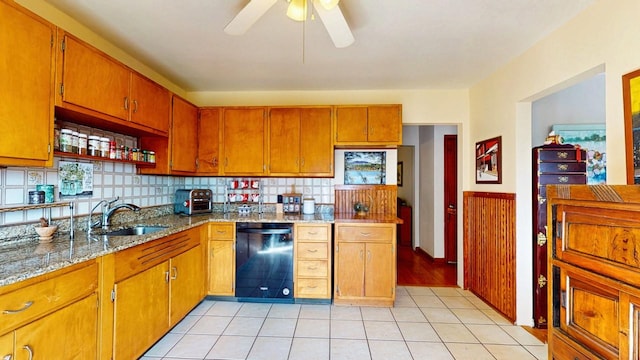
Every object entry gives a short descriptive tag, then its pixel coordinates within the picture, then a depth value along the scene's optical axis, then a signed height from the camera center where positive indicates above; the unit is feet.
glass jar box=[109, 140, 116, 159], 7.61 +0.93
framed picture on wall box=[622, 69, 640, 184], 4.85 +1.12
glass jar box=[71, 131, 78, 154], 6.41 +0.95
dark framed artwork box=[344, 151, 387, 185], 11.88 +0.79
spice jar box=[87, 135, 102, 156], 7.00 +0.95
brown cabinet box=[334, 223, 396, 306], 9.61 -2.62
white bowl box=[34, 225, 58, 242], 6.01 -1.03
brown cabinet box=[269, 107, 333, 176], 10.69 +1.65
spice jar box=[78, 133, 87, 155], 6.62 +0.95
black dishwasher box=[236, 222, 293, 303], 9.80 -2.56
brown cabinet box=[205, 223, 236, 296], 9.96 -2.73
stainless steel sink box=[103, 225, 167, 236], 8.05 -1.32
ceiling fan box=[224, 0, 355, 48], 4.81 +3.02
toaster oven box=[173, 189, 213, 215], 10.82 -0.65
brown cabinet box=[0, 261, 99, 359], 3.91 -2.04
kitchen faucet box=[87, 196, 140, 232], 7.59 -0.72
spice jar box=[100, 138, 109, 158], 7.34 +0.96
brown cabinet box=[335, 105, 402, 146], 10.50 +2.26
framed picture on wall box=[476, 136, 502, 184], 9.36 +0.90
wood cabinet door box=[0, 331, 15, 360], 3.78 -2.19
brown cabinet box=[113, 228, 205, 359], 5.91 -2.58
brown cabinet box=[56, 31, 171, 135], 5.70 +2.19
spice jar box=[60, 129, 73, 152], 6.18 +0.98
